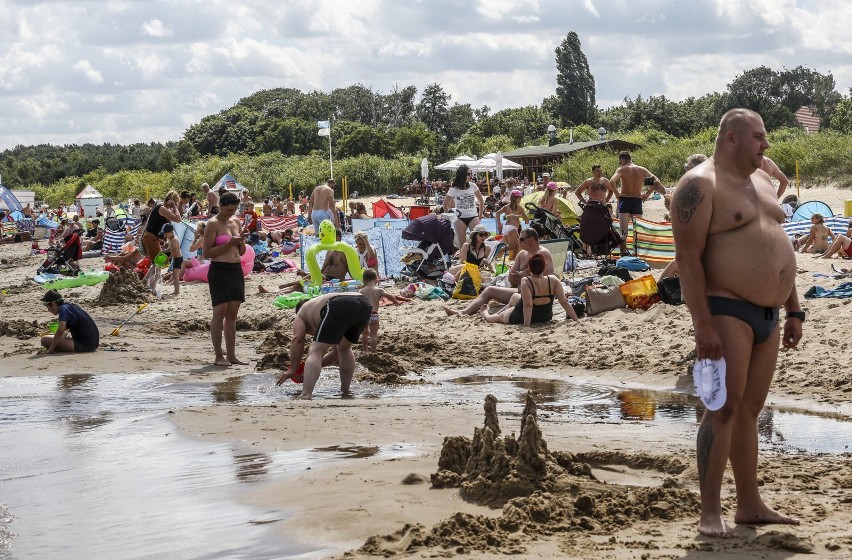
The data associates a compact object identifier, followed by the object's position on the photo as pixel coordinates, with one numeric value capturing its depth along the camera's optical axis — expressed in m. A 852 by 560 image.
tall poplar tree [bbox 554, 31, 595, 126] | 84.69
